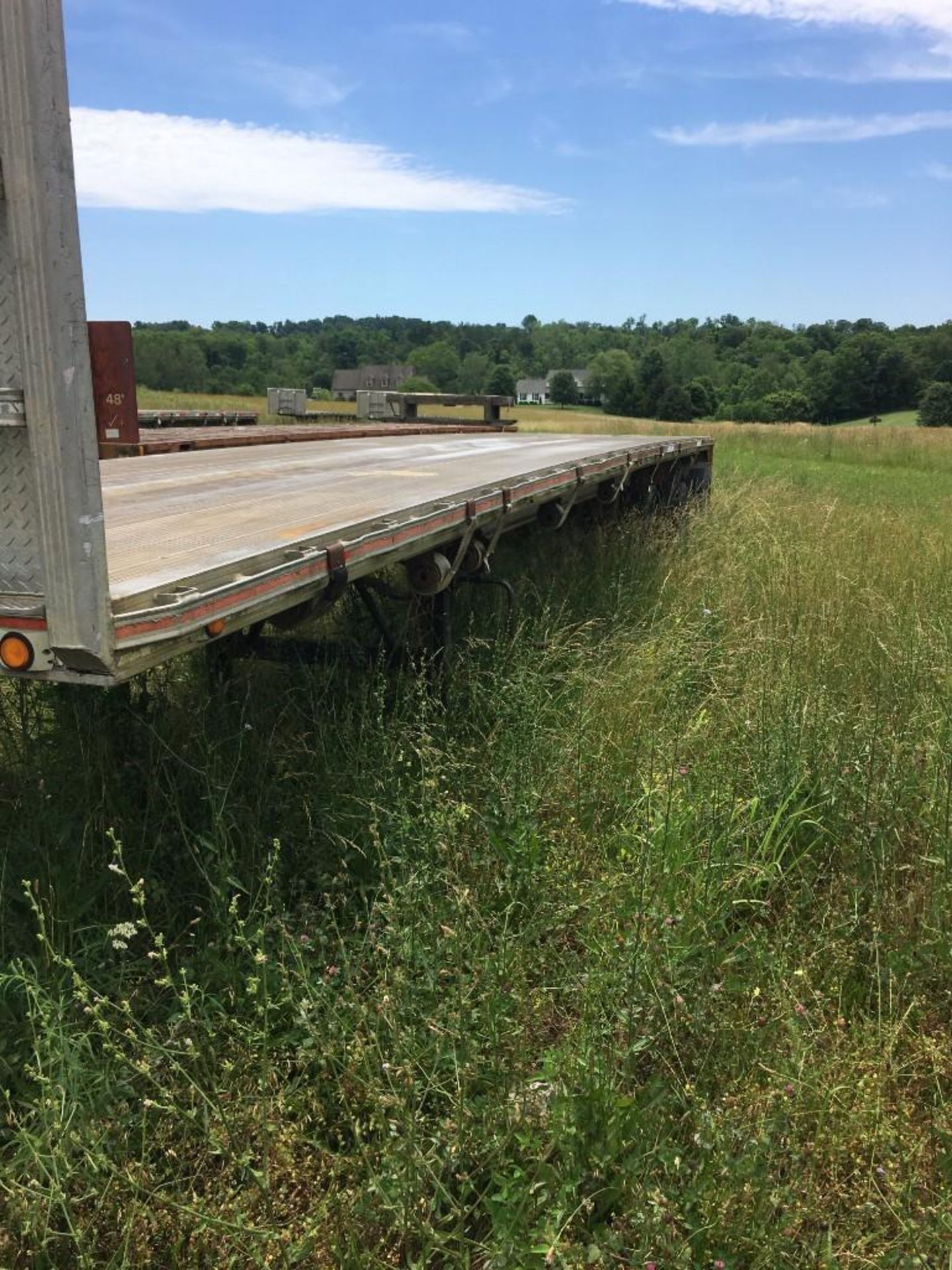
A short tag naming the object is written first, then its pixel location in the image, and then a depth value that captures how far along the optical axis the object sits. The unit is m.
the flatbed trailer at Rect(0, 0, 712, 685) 1.81
